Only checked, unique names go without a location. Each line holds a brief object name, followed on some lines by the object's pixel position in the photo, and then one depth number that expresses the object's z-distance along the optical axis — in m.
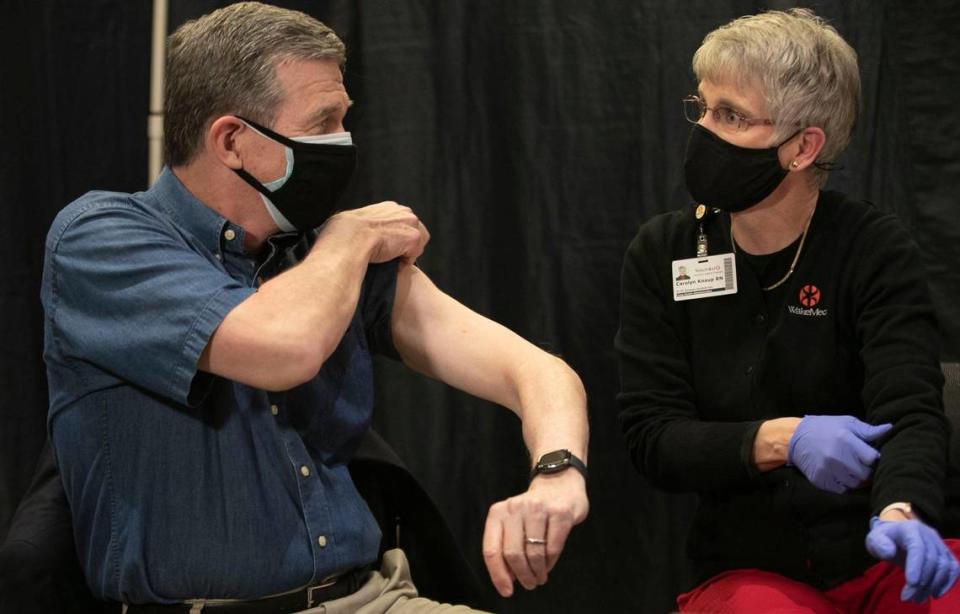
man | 1.85
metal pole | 2.60
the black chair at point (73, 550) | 1.94
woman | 2.24
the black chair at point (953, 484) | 2.31
